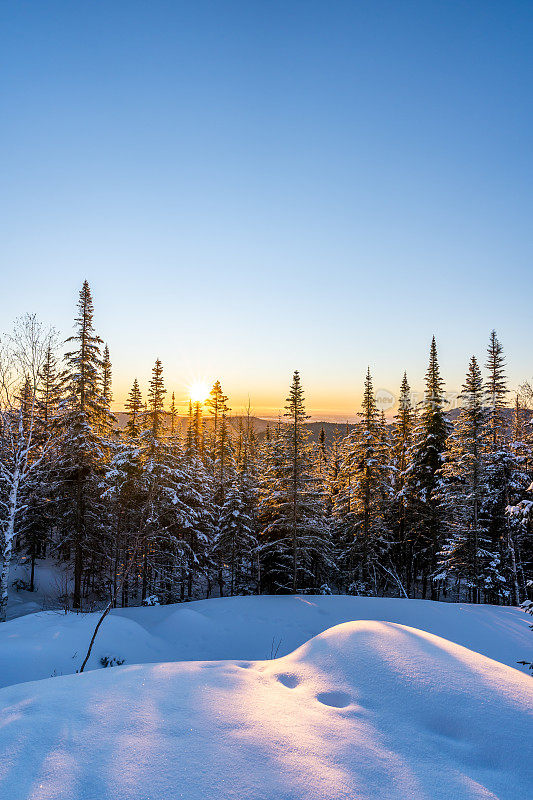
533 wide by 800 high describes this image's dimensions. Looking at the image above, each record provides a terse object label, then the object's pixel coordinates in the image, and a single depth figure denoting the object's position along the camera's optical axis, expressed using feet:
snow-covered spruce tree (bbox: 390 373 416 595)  96.63
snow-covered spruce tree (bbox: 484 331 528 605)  74.49
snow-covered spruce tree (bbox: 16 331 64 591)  59.16
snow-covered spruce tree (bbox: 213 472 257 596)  93.40
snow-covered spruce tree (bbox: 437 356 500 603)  73.15
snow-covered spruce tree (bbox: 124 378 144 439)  100.83
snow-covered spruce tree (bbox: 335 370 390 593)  85.46
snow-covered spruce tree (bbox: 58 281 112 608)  66.13
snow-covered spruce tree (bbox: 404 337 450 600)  87.30
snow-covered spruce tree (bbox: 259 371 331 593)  78.28
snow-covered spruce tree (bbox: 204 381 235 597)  98.52
